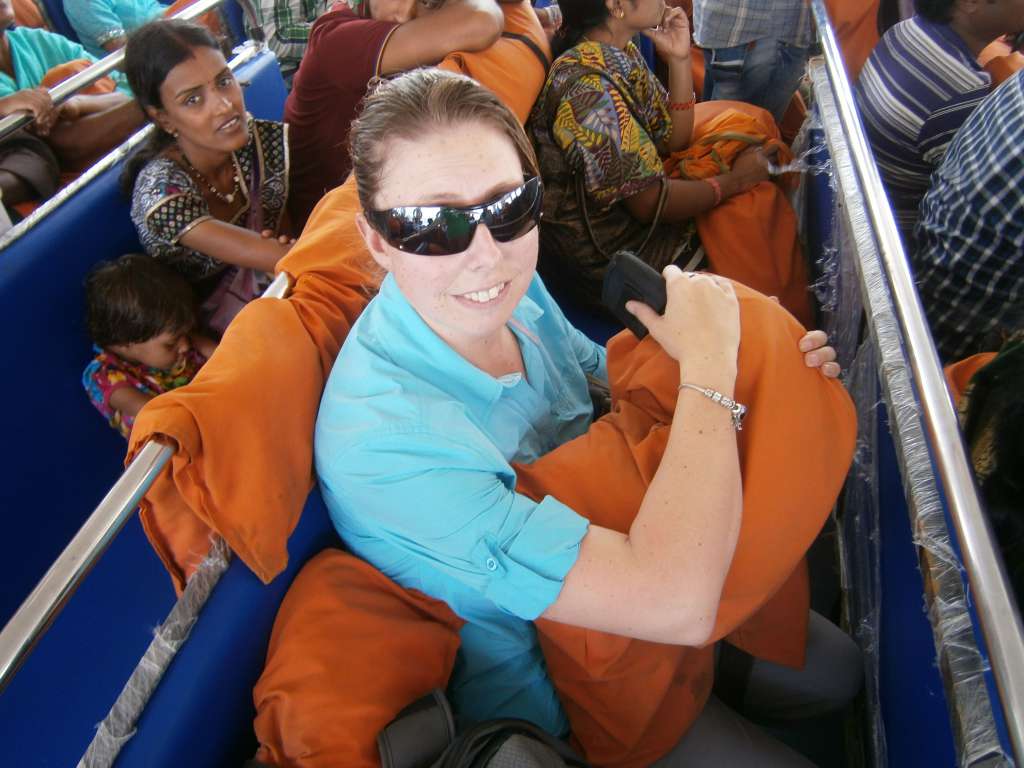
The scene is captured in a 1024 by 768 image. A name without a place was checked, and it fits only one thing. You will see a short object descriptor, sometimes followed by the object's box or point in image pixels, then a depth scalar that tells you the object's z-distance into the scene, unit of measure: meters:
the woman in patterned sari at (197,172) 2.01
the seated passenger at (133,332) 1.89
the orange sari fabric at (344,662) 0.93
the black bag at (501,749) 0.91
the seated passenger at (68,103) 2.56
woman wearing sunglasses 0.94
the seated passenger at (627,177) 2.01
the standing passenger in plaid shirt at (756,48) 2.82
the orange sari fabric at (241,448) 0.98
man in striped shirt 2.01
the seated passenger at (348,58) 2.10
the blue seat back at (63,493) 1.50
